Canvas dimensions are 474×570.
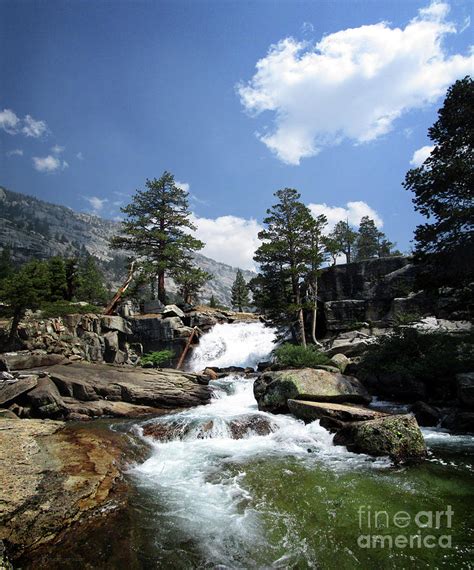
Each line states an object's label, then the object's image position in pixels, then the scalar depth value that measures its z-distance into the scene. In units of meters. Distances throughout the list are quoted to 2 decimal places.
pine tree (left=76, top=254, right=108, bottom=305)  48.84
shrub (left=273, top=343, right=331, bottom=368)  19.48
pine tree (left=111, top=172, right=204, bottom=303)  34.42
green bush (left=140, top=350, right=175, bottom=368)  26.24
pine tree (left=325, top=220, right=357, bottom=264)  63.84
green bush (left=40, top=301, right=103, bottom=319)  23.73
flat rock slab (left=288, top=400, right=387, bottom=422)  10.71
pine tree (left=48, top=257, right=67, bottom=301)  32.28
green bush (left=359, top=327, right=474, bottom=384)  14.23
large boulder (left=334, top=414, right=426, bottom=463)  8.37
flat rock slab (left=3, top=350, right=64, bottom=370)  17.67
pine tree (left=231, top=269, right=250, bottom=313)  69.31
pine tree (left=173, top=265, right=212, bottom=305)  33.97
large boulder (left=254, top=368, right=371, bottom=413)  13.14
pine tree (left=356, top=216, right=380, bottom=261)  70.06
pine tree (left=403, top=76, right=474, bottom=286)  13.15
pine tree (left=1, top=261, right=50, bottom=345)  20.06
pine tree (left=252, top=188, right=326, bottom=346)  25.33
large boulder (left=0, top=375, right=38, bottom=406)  13.51
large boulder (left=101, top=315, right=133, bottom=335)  26.88
